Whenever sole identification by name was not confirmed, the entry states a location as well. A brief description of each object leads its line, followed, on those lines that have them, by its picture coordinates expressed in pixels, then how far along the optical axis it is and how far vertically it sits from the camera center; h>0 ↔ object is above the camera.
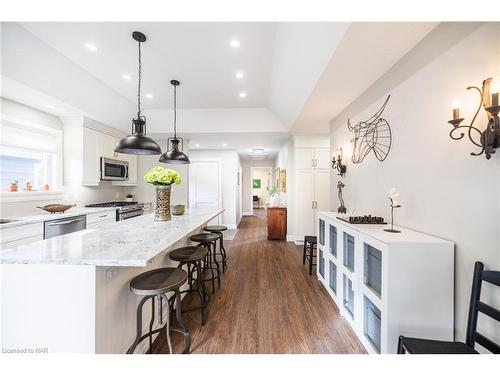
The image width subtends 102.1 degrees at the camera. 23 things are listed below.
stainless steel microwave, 3.94 +0.29
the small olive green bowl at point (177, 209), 2.88 -0.36
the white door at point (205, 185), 6.61 -0.02
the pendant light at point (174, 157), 2.92 +0.39
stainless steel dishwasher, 2.64 -0.60
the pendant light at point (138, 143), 2.08 +0.42
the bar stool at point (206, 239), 2.60 -0.71
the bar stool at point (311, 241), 3.12 -0.90
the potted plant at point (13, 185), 2.82 -0.03
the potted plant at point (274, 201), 5.93 -0.47
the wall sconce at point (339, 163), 3.02 +0.35
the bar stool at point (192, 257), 1.97 -0.72
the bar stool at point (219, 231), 3.18 -0.73
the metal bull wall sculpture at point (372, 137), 2.11 +0.56
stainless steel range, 3.87 -0.51
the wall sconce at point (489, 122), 1.10 +0.38
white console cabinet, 1.36 -0.70
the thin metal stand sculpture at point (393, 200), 1.70 -0.12
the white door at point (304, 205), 4.81 -0.47
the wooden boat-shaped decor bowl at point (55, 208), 2.93 -0.37
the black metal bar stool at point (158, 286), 1.34 -0.70
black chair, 1.05 -0.82
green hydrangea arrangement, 2.33 +0.09
